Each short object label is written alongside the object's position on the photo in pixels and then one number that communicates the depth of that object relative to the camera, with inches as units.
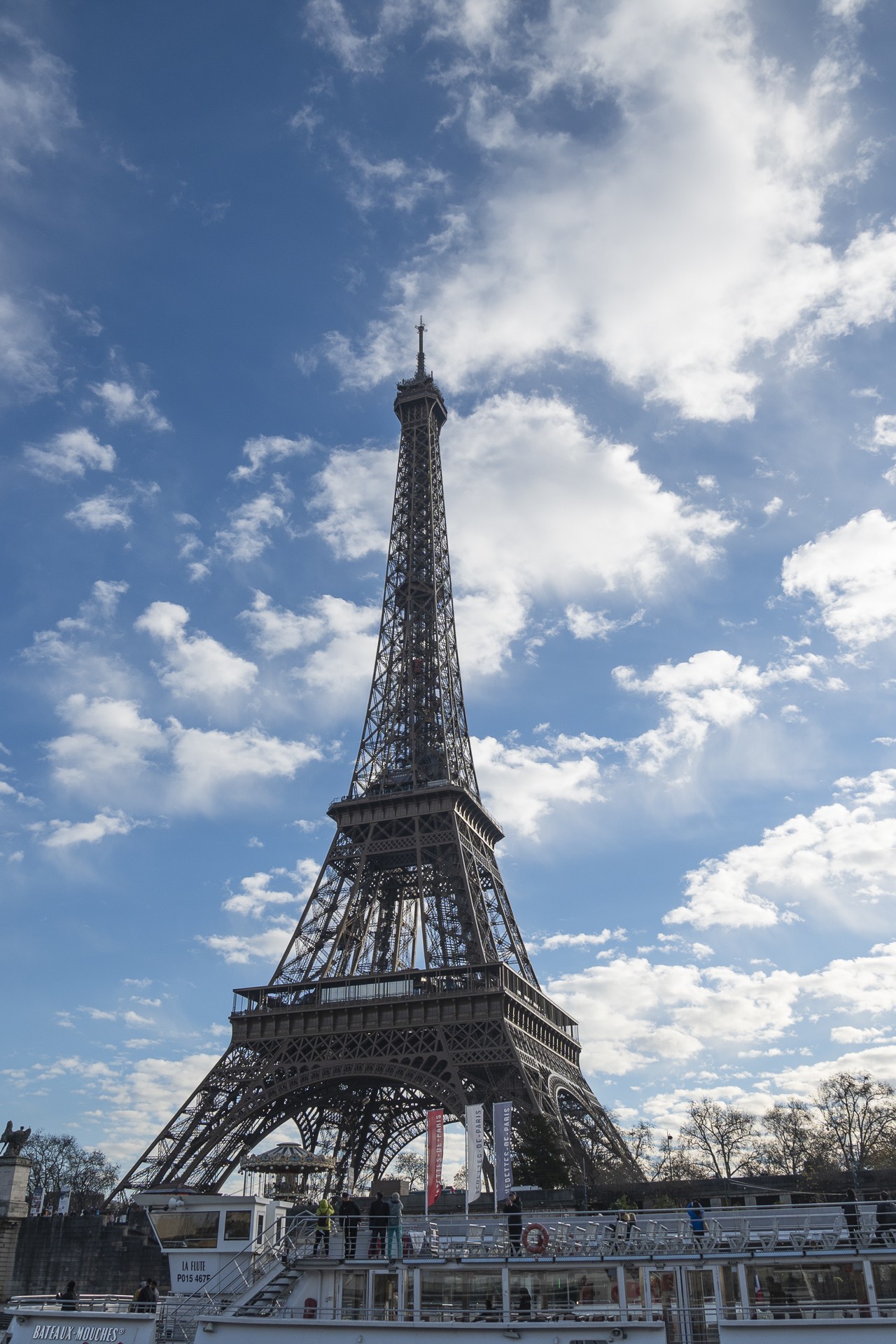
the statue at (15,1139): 1743.4
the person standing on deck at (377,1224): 883.4
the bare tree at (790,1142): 2957.7
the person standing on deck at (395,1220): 857.5
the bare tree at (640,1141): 3235.7
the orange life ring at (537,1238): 817.5
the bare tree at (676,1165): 2950.3
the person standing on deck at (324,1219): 889.5
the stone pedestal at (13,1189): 1749.5
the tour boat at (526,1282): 765.3
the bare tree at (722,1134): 3184.1
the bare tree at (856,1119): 2822.3
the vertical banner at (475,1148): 1219.9
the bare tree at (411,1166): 4249.5
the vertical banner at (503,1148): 1304.1
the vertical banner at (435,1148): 1257.0
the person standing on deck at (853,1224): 753.0
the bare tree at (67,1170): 3917.3
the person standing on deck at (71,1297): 967.0
